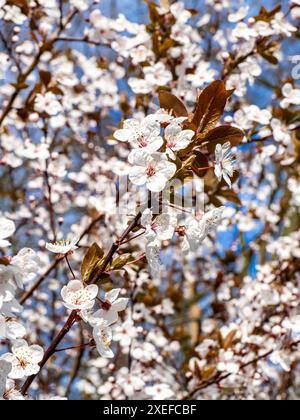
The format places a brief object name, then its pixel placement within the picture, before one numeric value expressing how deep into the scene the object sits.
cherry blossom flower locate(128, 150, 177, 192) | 0.55
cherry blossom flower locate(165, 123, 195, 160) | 0.56
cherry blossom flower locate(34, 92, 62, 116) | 0.77
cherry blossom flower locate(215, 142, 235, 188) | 0.58
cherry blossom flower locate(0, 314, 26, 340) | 0.56
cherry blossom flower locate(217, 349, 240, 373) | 0.75
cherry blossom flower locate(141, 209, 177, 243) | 0.56
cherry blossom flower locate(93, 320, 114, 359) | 0.56
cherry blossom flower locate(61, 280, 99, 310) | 0.55
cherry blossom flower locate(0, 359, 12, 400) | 0.55
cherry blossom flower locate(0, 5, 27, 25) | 0.76
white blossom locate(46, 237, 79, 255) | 0.56
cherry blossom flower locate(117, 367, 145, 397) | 0.80
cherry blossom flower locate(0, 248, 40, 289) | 0.56
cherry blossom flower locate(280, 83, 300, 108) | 0.73
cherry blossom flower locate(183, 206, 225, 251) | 0.58
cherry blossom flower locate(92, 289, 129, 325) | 0.57
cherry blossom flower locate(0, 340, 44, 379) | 0.57
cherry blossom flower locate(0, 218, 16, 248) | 0.55
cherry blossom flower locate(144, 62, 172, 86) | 0.76
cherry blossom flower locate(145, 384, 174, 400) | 0.78
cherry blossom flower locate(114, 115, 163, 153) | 0.56
